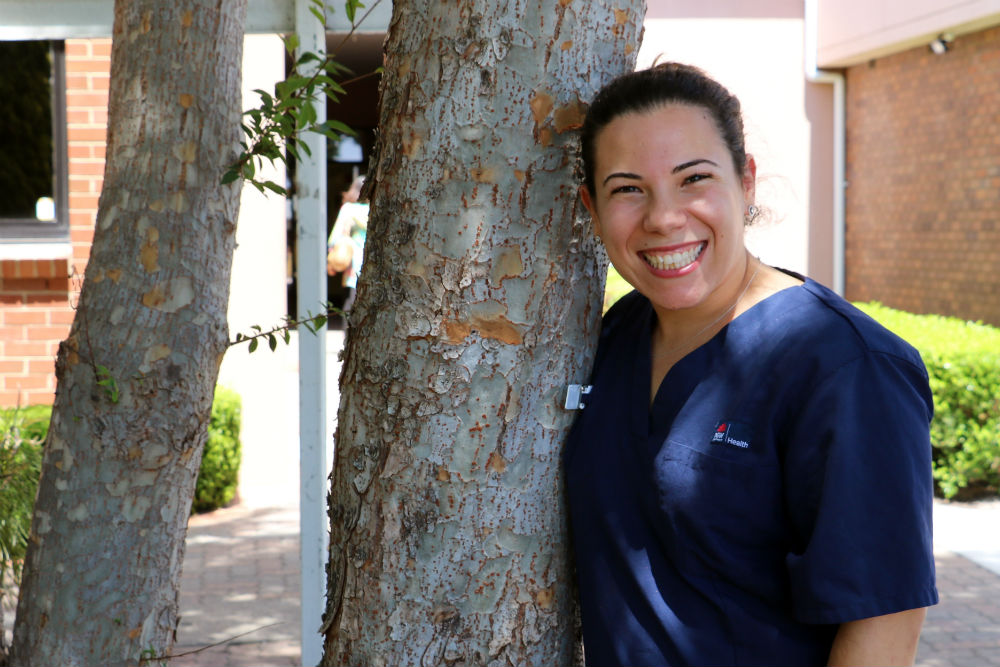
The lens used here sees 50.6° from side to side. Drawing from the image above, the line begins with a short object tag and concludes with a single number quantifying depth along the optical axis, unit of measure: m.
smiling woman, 1.48
